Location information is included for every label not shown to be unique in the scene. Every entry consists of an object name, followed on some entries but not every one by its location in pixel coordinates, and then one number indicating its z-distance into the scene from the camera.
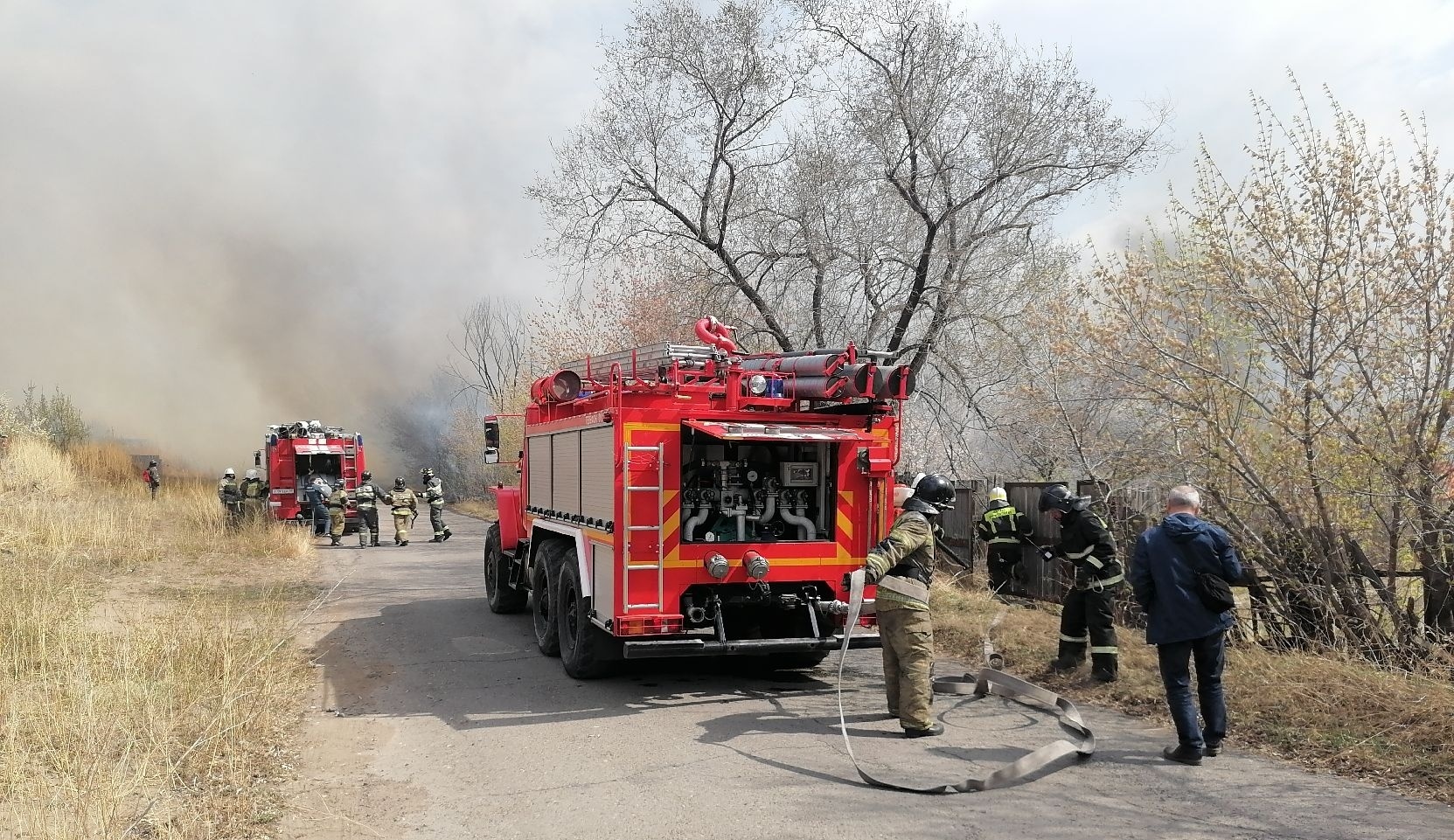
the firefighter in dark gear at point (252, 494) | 20.83
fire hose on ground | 5.00
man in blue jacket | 5.40
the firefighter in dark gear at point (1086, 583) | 7.16
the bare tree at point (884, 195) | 13.05
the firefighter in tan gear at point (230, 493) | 21.50
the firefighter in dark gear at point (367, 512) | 20.44
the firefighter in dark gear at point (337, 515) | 20.73
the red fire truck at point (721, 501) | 6.94
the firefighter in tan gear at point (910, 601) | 6.01
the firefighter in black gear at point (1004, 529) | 9.08
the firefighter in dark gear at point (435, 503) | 21.88
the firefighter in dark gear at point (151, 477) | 27.03
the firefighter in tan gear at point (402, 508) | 20.64
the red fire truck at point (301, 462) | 22.14
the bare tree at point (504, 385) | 39.94
